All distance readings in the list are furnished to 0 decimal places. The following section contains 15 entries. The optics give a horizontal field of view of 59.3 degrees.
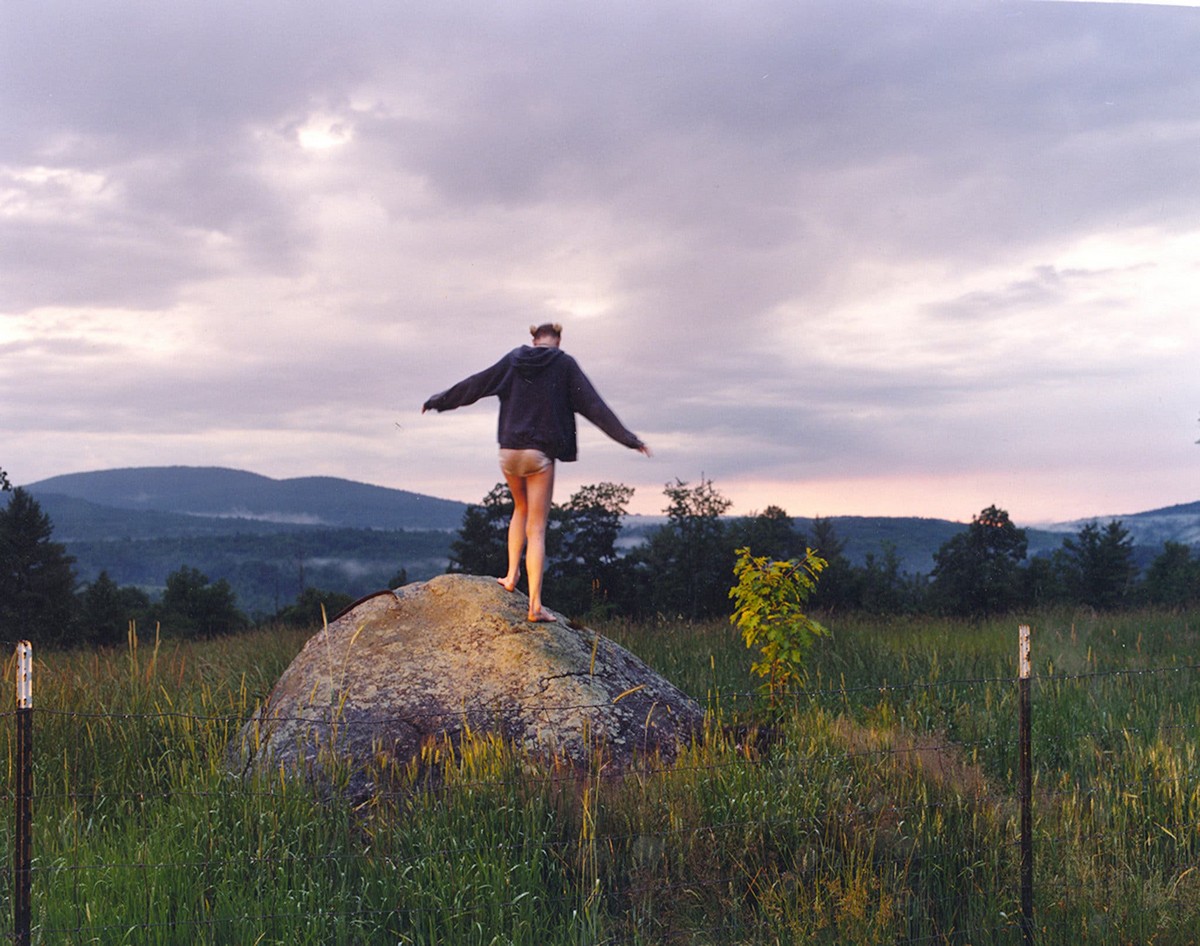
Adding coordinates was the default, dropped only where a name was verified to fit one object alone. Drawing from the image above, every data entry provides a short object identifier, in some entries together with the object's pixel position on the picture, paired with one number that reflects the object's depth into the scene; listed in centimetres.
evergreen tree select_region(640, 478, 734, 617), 3272
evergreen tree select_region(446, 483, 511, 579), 2847
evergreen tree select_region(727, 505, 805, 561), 3366
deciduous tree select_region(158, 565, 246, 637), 4034
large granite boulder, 749
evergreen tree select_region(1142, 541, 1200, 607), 4569
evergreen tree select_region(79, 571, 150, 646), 3541
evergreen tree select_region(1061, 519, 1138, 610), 4688
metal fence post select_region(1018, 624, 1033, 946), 594
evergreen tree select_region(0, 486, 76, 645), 3372
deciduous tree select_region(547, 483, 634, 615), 2712
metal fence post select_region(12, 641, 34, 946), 448
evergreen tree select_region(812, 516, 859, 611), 3653
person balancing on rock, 815
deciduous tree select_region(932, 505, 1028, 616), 4122
